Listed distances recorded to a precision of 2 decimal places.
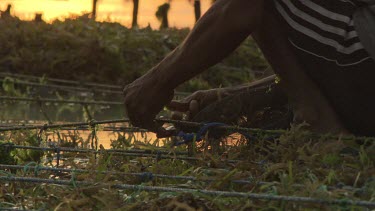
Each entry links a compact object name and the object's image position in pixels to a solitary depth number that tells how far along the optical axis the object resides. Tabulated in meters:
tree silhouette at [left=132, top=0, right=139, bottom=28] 32.32
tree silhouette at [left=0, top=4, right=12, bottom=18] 11.48
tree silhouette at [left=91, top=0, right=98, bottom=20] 34.83
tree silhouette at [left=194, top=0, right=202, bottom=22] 29.23
